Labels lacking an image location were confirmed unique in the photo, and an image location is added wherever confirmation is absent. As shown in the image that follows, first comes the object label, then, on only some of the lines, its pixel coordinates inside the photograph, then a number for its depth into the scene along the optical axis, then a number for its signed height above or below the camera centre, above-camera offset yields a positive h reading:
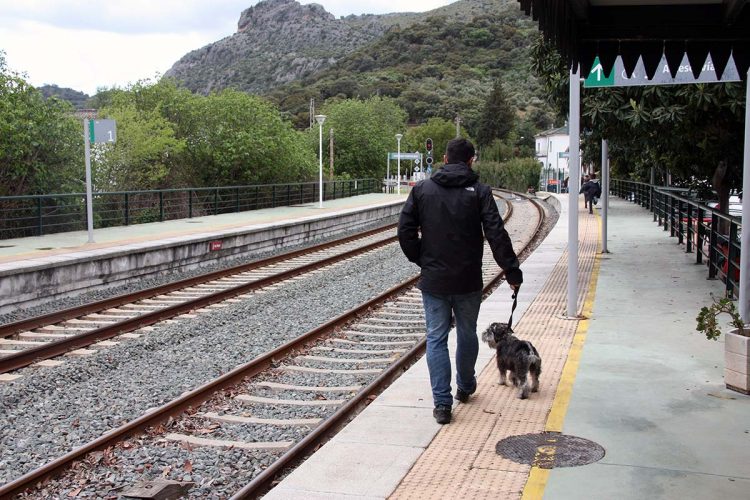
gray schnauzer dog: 6.40 -1.34
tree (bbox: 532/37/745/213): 12.90 +1.19
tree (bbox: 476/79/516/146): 114.88 +9.92
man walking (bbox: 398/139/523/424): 5.61 -0.40
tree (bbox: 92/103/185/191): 27.20 +1.26
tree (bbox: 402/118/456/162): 101.88 +6.98
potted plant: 6.45 -1.27
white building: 68.56 +4.65
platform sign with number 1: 17.38 +1.23
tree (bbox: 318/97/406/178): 53.03 +3.16
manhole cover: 4.99 -1.67
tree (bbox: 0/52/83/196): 20.42 +1.23
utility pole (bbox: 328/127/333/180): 44.38 +1.65
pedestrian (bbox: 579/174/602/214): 29.98 -0.07
